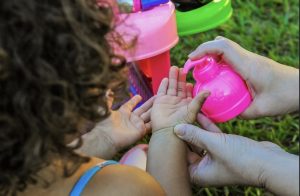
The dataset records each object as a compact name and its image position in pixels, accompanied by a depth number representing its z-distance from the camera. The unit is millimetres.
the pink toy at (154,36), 1468
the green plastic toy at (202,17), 1635
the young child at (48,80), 876
